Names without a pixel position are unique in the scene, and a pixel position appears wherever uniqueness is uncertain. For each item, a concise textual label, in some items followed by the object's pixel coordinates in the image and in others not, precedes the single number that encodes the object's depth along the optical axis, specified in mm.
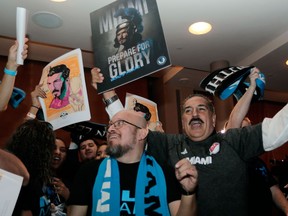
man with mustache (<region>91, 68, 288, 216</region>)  1682
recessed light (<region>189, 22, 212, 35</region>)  3084
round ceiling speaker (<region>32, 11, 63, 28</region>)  2822
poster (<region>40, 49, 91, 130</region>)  2023
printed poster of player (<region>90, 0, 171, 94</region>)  1738
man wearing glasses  1528
